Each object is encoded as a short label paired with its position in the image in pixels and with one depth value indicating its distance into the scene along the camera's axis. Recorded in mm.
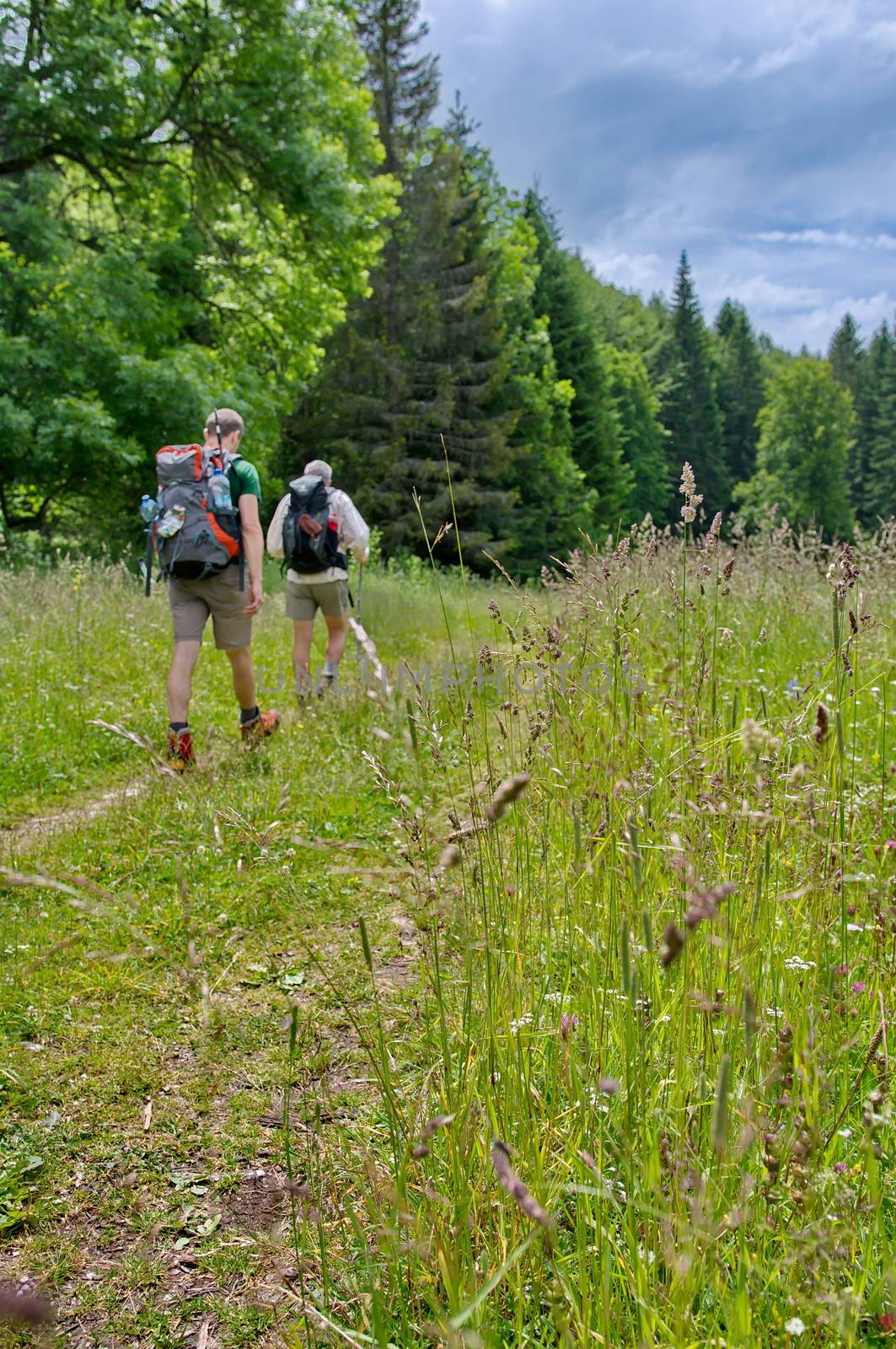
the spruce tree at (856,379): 75438
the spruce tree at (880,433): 70125
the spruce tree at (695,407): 66062
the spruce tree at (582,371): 39125
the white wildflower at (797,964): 2022
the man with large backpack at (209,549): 5664
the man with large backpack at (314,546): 7117
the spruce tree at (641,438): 54531
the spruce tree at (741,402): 78812
